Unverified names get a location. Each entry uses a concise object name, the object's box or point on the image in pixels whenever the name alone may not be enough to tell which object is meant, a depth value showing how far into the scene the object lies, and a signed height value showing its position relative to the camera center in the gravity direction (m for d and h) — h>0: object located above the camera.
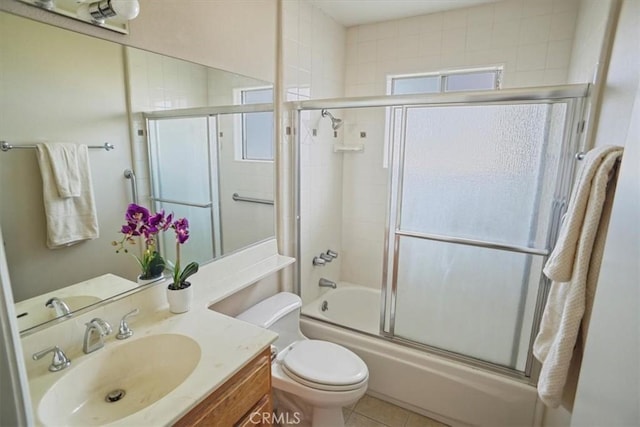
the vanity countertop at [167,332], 0.92 -0.67
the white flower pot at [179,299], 1.38 -0.61
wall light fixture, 1.07 +0.46
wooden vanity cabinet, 0.99 -0.81
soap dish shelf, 2.87 +0.06
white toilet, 1.60 -1.08
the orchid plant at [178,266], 1.37 -0.49
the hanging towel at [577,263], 1.05 -0.34
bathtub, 1.77 -1.28
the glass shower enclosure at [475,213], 1.65 -0.31
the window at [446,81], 2.53 +0.61
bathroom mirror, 0.99 +0.07
